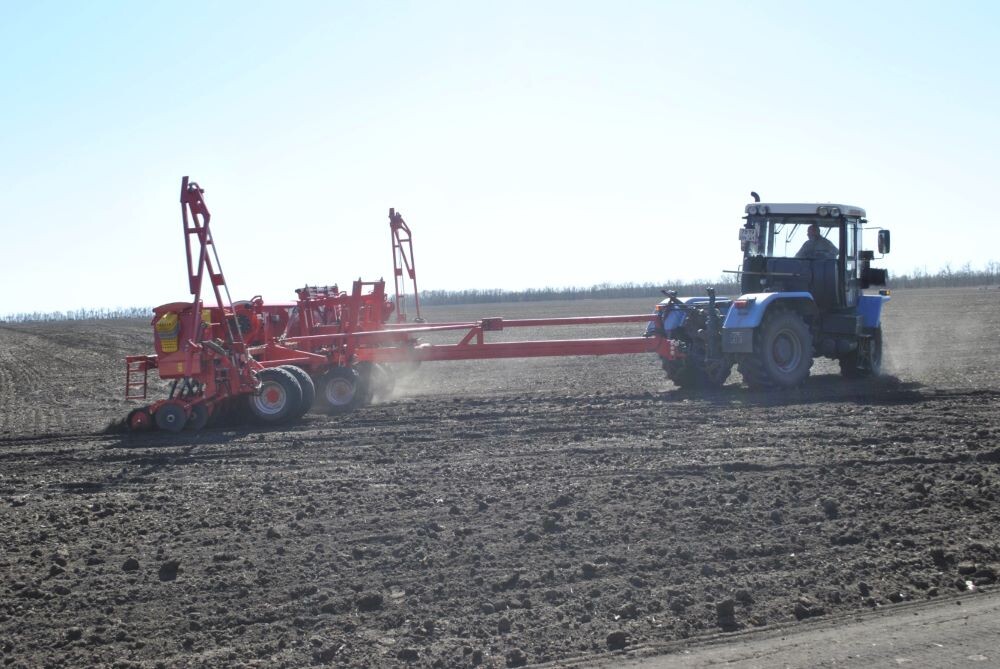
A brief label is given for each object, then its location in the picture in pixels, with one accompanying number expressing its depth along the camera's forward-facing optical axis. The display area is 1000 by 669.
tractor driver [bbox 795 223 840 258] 14.01
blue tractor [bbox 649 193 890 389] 13.40
